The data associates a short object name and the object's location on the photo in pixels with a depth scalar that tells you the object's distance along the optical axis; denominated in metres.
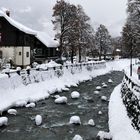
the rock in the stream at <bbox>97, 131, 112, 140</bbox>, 8.34
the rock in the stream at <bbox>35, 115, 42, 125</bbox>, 10.12
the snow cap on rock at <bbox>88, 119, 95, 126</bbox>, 9.97
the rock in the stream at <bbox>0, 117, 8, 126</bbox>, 9.82
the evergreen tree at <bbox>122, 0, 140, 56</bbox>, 22.94
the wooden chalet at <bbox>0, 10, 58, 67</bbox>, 24.43
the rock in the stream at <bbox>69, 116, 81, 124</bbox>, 10.07
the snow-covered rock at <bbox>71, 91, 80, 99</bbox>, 15.25
